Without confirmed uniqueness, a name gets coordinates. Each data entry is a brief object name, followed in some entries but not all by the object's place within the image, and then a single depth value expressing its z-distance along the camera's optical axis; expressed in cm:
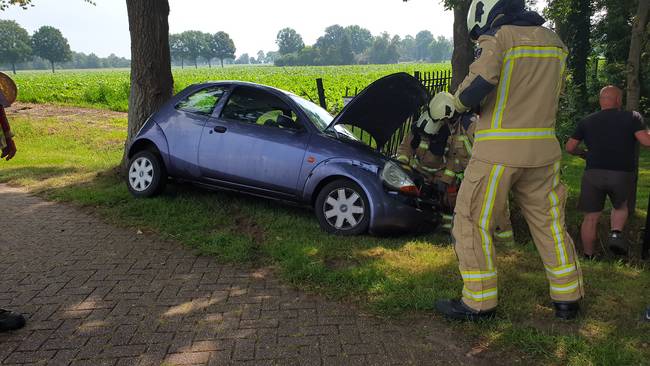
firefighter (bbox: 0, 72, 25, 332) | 334
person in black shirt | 545
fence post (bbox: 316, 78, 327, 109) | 873
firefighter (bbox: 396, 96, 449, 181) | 610
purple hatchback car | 541
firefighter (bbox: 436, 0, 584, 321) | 321
